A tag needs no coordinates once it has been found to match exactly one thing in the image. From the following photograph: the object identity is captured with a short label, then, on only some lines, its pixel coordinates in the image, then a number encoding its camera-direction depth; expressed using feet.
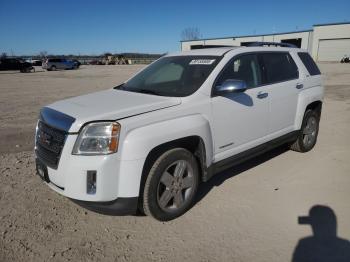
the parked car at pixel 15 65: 124.77
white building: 172.55
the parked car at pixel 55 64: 139.03
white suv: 10.35
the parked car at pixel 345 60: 160.25
